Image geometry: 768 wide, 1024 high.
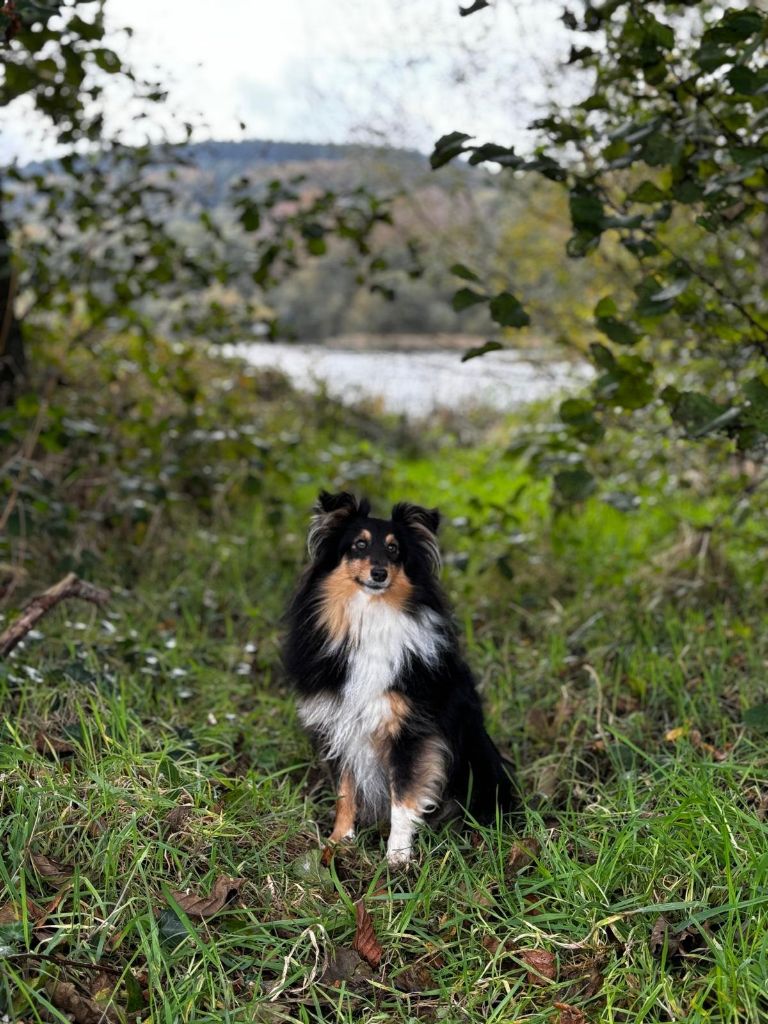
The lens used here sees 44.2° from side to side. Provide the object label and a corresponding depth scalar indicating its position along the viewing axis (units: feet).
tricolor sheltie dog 9.26
